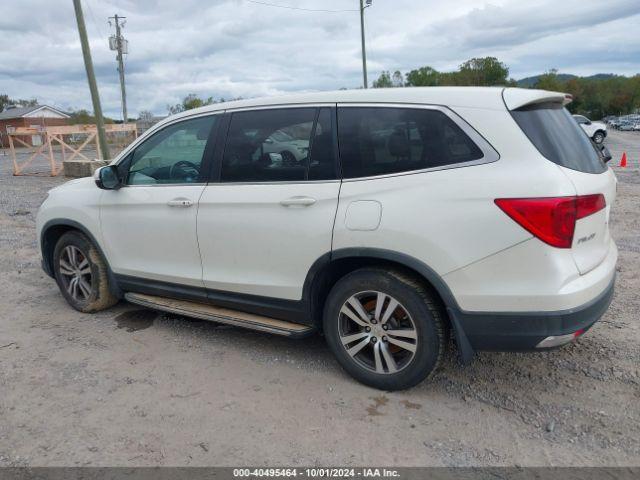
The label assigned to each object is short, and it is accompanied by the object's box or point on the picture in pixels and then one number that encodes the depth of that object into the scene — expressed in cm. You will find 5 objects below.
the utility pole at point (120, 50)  3850
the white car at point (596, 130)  2786
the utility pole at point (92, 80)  1534
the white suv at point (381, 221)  282
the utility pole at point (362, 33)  3457
